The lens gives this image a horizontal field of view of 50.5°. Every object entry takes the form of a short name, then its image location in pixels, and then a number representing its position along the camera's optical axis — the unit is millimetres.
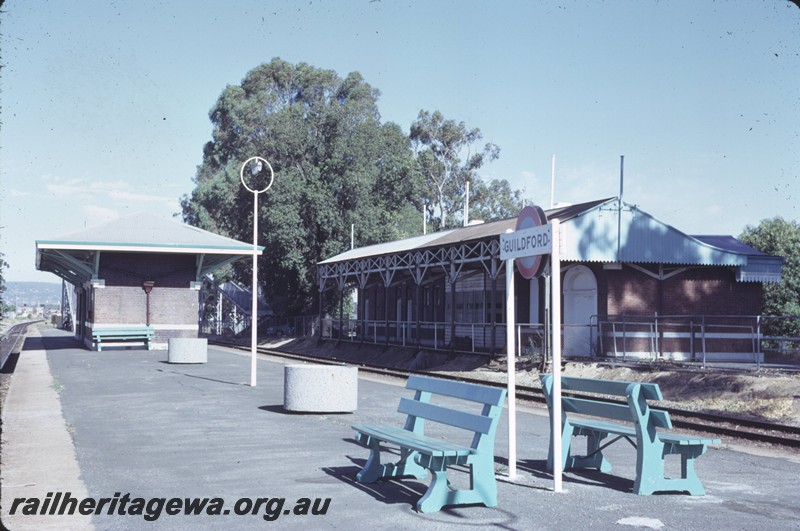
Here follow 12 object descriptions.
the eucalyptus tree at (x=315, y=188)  46562
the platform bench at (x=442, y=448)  6559
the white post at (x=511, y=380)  7770
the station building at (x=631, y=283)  24234
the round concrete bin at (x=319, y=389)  12430
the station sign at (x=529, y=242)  7254
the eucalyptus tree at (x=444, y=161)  63938
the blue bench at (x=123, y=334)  31094
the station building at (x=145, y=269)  31203
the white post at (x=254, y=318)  17250
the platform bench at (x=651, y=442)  7297
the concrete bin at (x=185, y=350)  23516
